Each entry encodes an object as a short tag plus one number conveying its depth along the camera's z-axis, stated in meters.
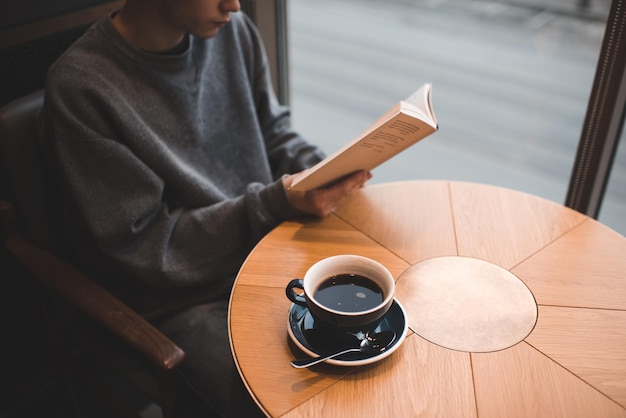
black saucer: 1.00
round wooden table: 0.97
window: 3.01
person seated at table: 1.32
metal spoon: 0.99
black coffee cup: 0.99
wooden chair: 1.19
